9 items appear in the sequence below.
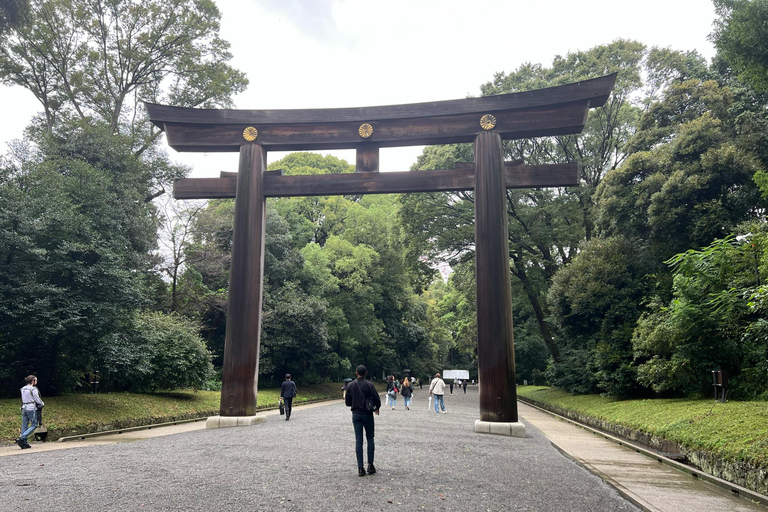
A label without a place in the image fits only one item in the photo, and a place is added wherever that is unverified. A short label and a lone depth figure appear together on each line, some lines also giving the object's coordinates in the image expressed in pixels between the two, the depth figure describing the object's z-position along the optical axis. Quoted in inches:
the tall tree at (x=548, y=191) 1043.3
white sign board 2637.8
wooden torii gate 491.2
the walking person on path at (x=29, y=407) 399.5
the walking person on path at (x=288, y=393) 586.4
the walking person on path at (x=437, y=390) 791.5
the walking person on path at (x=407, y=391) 895.7
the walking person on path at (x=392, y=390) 880.3
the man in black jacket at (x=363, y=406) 264.5
